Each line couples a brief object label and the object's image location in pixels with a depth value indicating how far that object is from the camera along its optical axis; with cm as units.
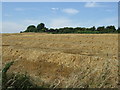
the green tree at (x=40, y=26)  8175
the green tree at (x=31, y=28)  7414
